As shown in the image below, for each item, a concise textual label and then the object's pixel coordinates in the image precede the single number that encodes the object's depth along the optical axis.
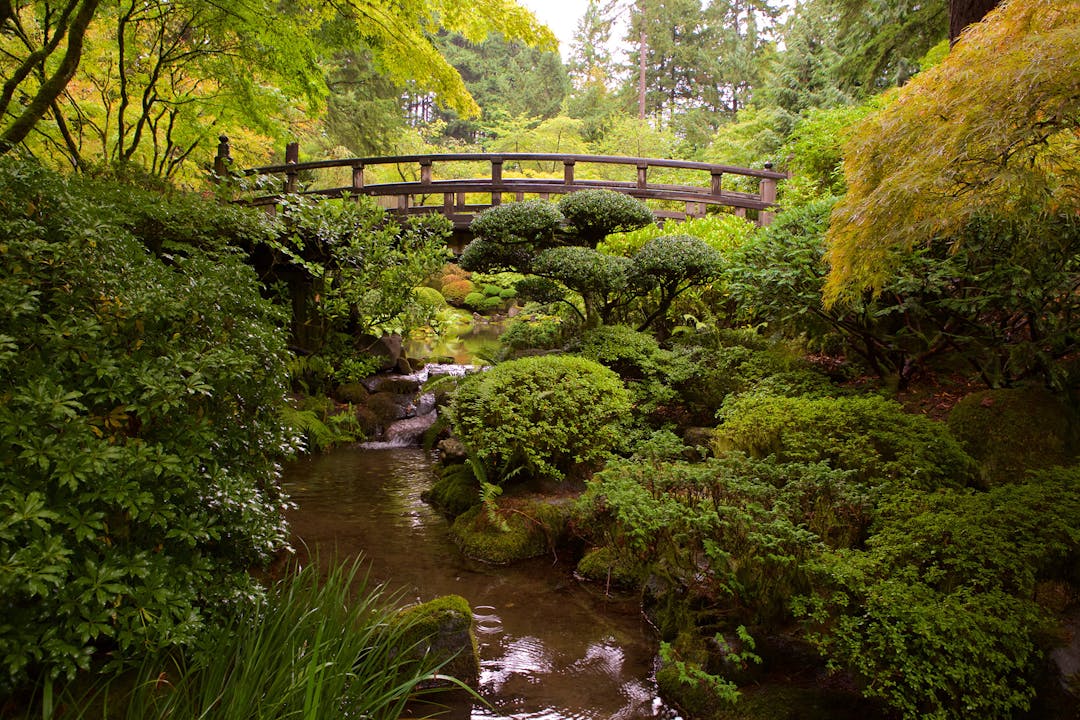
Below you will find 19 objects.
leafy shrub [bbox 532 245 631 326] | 7.38
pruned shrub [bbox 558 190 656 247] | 7.95
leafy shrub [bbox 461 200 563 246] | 7.74
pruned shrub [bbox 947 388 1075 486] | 4.15
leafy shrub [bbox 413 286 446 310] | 15.43
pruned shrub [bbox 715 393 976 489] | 3.92
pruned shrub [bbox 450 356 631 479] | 5.12
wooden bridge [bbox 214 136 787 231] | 10.83
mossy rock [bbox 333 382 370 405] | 8.85
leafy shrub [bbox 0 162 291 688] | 1.70
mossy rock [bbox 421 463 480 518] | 5.47
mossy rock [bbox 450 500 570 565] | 4.65
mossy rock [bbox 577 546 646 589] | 4.09
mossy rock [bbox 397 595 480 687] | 3.01
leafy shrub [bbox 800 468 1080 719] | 2.33
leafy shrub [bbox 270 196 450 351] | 7.30
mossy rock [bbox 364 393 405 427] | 8.63
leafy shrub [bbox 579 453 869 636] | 3.12
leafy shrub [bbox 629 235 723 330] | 7.46
